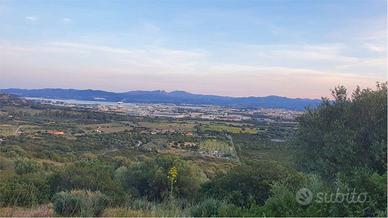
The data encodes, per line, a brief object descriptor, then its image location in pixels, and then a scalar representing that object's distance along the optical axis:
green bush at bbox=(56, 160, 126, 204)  12.28
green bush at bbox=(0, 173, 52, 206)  10.97
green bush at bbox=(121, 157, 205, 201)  15.16
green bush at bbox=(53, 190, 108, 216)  8.89
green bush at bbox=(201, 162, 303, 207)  12.62
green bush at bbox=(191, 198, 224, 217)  9.18
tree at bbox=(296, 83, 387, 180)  13.42
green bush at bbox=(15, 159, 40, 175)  20.02
